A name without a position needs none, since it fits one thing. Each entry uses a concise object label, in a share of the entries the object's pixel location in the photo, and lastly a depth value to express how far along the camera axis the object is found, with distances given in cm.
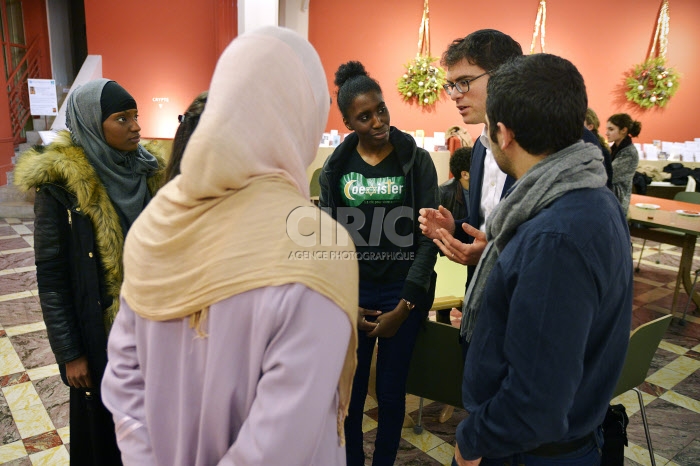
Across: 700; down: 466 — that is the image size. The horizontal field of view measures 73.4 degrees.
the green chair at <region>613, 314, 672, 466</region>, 183
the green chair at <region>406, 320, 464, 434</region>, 185
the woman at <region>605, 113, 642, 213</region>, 475
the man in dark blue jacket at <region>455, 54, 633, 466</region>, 93
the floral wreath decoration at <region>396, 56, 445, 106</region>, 834
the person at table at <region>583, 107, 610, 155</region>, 485
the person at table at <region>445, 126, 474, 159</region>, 764
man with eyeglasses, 172
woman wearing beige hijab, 75
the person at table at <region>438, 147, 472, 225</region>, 344
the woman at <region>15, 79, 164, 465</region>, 154
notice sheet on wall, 636
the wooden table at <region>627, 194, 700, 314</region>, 401
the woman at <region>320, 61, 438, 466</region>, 192
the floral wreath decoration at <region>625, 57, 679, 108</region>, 888
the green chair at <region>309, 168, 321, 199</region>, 579
